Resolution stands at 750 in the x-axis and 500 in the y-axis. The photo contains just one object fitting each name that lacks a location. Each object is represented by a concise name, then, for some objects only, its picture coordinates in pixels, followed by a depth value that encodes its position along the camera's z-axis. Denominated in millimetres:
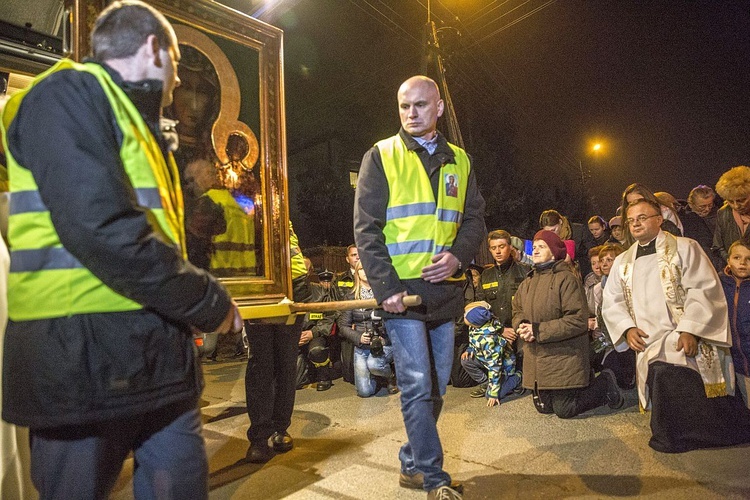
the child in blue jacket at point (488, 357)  5188
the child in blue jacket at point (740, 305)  3922
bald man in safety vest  2549
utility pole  10125
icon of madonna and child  2500
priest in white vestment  3500
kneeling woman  4496
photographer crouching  5871
